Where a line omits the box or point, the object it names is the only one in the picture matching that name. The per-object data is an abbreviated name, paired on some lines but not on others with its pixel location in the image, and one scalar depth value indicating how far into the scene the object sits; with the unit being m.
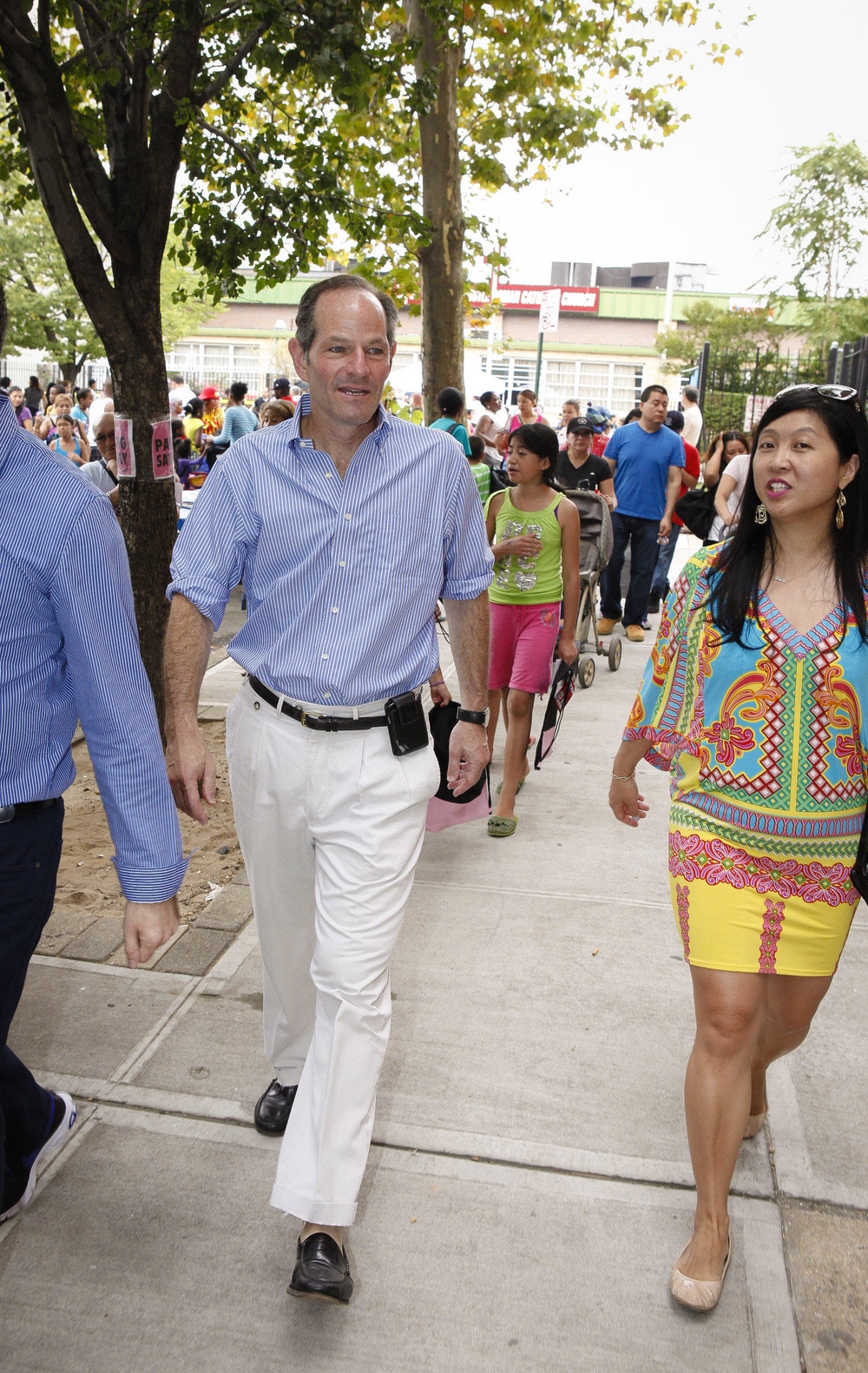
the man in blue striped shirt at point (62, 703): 2.05
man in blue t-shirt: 10.49
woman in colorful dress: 2.55
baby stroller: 8.89
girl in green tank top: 5.73
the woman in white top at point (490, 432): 13.48
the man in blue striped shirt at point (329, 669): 2.61
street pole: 18.62
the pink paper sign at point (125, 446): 5.51
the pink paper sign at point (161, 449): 5.57
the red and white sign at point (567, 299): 69.21
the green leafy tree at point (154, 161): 5.07
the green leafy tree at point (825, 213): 27.16
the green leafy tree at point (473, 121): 11.05
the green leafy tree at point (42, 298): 34.59
